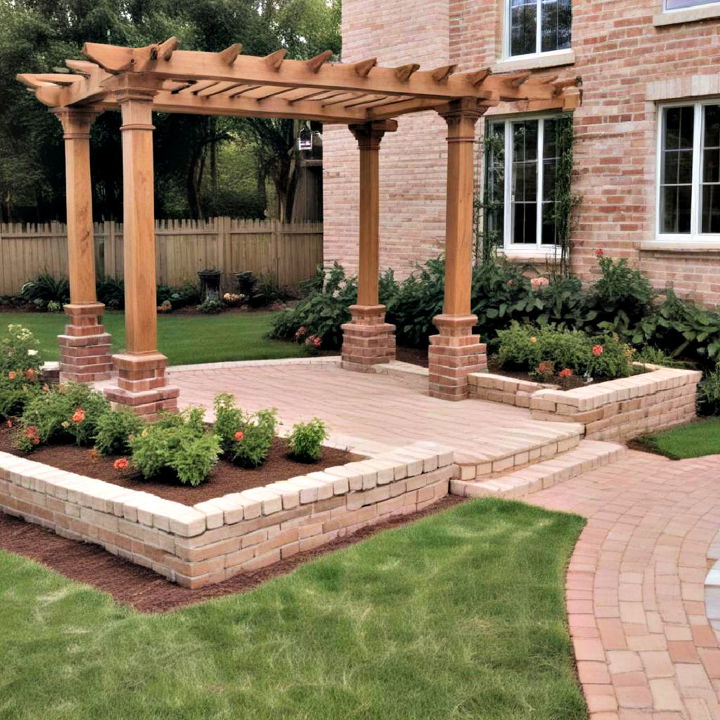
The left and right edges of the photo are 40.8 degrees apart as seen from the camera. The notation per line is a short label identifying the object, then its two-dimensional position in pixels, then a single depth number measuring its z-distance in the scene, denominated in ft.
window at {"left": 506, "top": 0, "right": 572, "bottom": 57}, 39.27
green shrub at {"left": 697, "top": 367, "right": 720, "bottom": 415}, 31.14
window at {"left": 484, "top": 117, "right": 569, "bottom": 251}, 39.91
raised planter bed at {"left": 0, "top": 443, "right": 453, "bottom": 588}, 16.85
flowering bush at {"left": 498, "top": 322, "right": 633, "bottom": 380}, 30.07
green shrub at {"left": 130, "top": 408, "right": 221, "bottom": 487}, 19.43
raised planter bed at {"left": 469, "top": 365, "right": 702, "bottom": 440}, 26.84
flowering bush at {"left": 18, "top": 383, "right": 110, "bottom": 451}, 22.66
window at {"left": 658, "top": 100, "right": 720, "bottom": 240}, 34.99
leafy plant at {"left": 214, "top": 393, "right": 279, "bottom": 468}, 20.88
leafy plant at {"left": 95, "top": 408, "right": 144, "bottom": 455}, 21.70
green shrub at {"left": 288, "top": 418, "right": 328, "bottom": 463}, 21.25
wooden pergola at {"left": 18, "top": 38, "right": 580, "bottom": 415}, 24.93
